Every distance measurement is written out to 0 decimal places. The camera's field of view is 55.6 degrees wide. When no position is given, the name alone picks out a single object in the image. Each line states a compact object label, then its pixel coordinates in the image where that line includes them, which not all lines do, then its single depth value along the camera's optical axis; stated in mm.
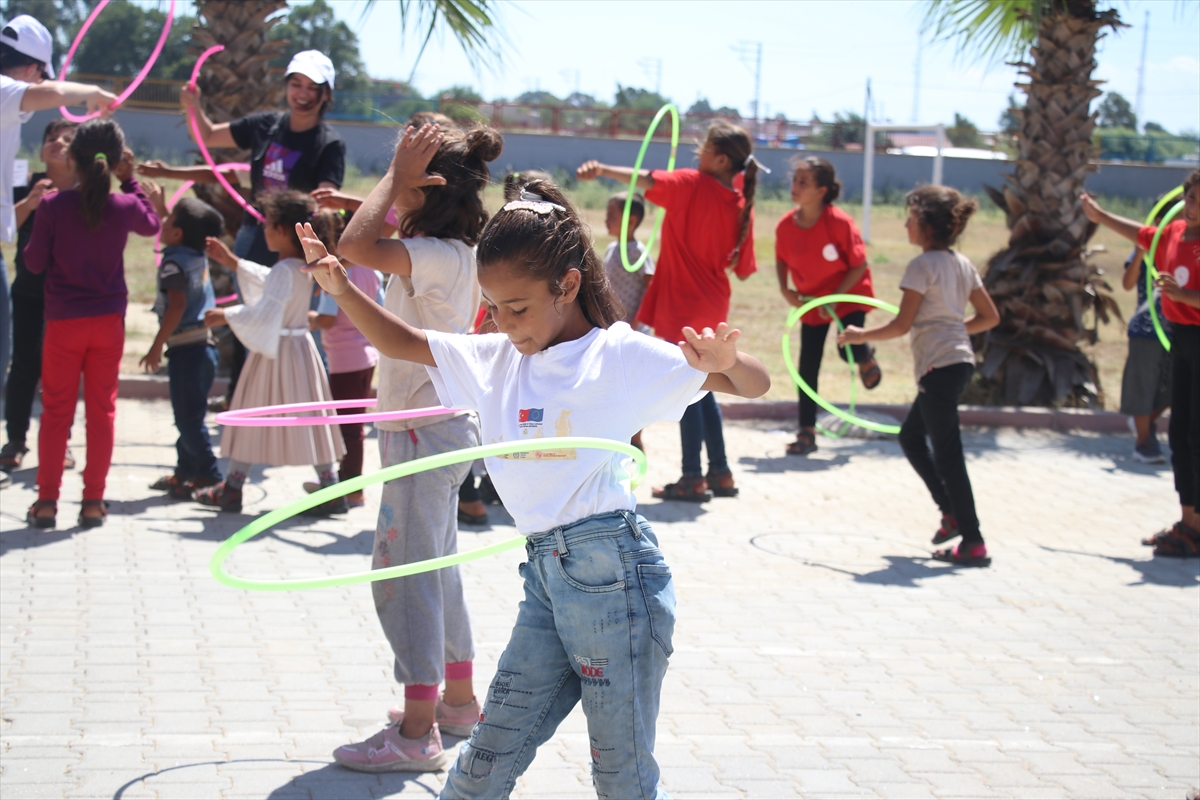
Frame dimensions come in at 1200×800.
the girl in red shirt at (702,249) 7594
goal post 20250
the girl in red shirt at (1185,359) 6637
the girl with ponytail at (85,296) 6234
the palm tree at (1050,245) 10781
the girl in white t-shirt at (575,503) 2766
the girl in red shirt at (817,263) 8906
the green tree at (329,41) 51250
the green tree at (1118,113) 80062
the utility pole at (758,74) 68188
